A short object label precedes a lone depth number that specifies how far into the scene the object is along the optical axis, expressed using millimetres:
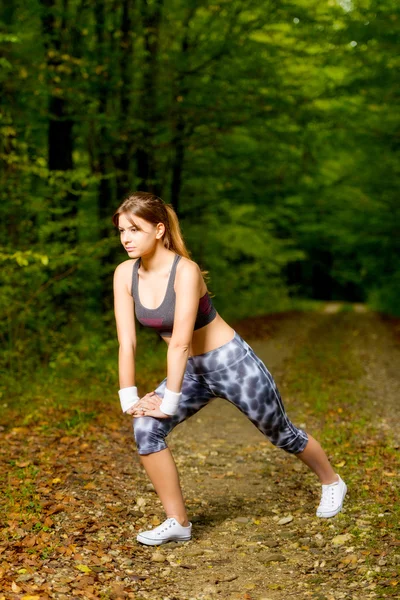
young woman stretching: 3758
